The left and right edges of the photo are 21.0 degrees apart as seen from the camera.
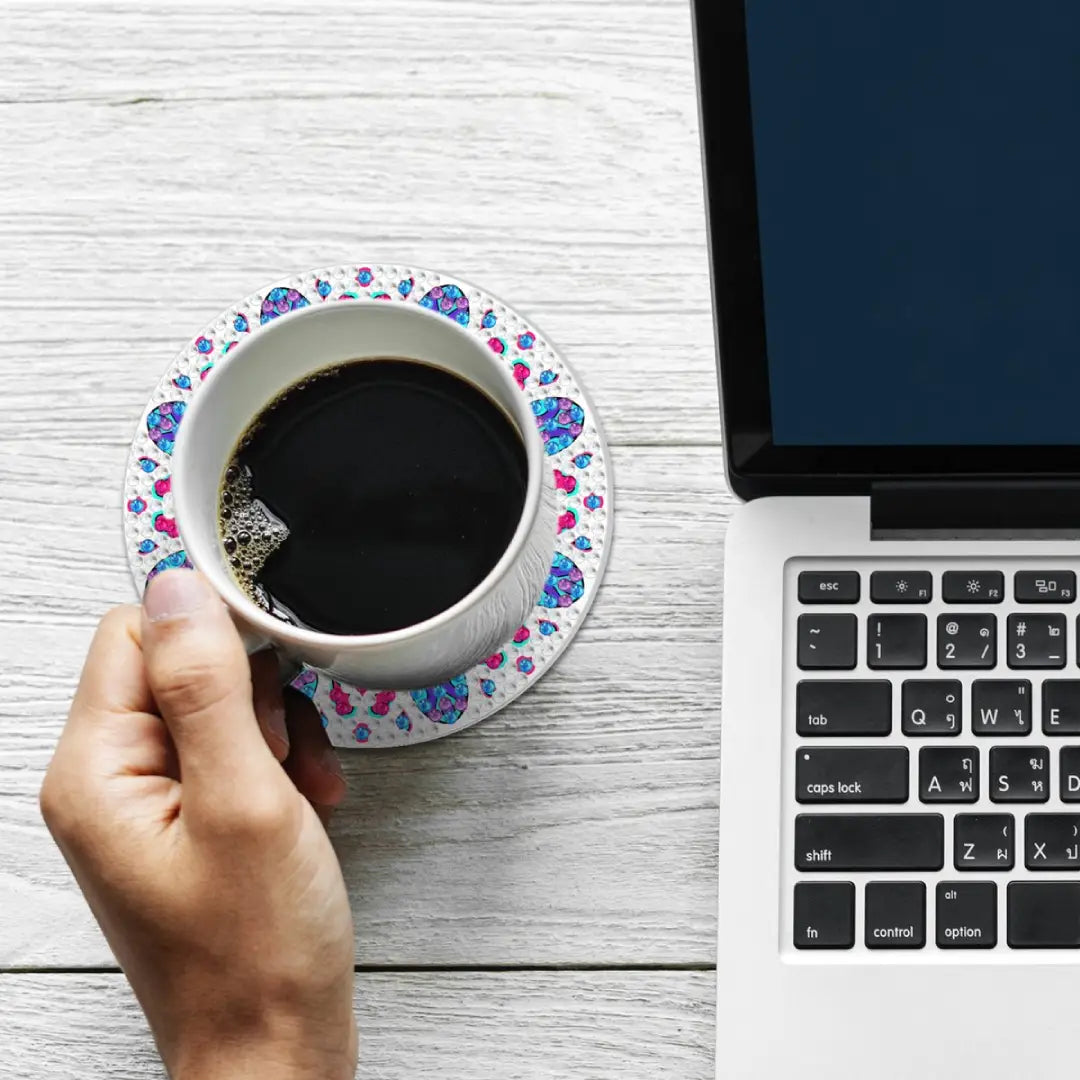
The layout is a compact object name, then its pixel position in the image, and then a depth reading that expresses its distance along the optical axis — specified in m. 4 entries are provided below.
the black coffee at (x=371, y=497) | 0.82
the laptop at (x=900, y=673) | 0.78
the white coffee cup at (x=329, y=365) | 0.78
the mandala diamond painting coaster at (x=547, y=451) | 0.86
